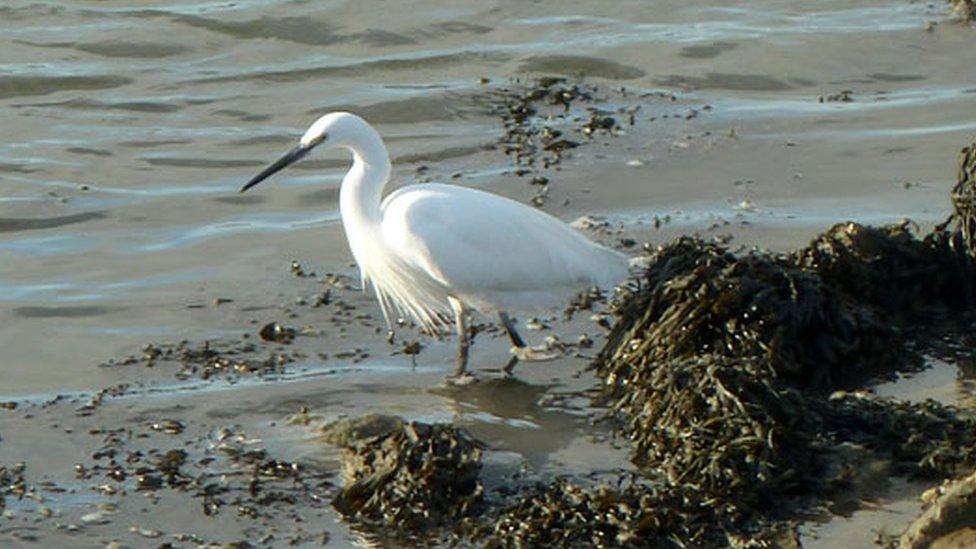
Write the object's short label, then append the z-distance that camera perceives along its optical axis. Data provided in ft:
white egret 50.19
